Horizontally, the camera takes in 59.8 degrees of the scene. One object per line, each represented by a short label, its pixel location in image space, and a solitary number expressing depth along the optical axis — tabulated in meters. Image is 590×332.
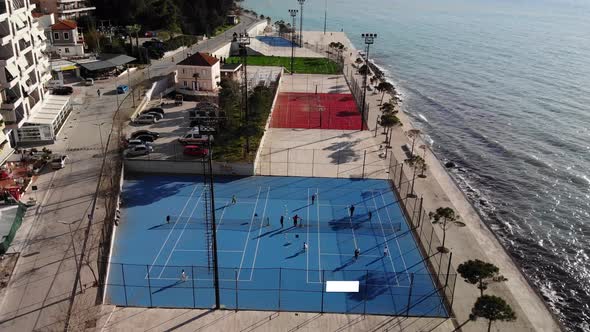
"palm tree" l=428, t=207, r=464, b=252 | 32.19
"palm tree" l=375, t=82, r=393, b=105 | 67.56
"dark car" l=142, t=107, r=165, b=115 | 55.22
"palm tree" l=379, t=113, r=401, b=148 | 50.88
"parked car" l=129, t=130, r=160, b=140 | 47.60
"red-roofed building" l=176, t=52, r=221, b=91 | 64.88
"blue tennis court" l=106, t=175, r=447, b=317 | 27.30
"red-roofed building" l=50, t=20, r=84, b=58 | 71.88
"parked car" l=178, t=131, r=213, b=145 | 46.22
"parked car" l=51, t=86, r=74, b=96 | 58.28
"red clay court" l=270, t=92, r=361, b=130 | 57.19
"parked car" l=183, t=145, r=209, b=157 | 43.72
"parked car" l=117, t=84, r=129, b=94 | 61.19
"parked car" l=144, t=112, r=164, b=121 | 53.78
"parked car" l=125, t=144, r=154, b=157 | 43.31
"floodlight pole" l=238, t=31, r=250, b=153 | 44.91
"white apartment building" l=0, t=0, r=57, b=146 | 42.12
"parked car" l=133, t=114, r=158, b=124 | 52.31
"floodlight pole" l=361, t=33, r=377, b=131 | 57.27
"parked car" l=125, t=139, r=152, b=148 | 44.09
